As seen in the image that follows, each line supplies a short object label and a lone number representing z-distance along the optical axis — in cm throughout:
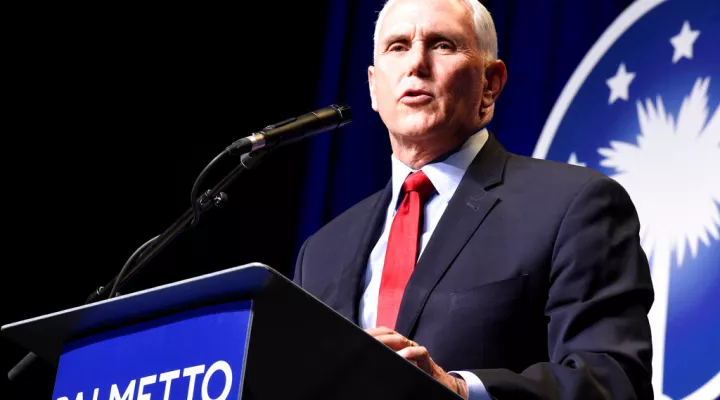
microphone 534
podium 488
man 519
